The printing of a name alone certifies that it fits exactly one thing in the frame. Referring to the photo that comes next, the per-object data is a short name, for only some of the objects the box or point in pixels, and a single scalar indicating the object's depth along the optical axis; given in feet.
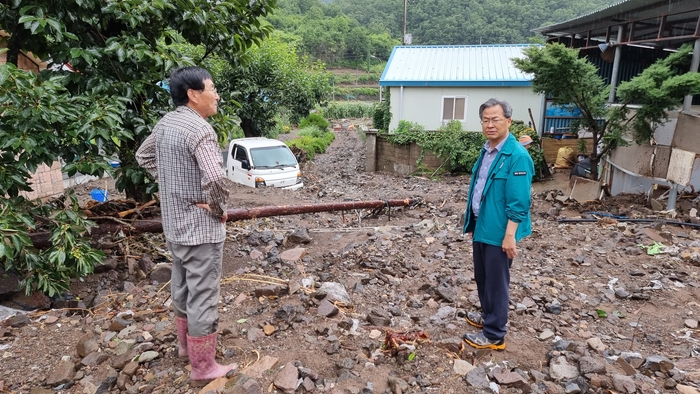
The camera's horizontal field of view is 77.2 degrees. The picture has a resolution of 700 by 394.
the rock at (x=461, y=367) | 9.90
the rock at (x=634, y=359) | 10.58
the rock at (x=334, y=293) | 12.96
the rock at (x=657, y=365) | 10.28
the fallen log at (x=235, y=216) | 14.23
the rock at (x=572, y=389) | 9.28
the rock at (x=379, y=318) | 12.03
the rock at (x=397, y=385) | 9.12
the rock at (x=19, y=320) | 11.85
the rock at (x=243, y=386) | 8.47
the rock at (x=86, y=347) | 10.30
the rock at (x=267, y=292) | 13.14
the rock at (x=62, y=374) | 9.38
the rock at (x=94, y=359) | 9.95
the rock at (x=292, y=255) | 17.15
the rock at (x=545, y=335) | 11.86
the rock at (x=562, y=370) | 9.89
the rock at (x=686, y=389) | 9.36
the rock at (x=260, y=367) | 9.27
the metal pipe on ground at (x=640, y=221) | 23.16
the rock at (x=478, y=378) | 9.44
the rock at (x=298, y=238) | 20.16
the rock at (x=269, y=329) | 11.10
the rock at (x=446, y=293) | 14.14
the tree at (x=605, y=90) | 25.17
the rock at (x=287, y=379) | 8.87
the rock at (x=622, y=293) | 15.28
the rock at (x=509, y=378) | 9.49
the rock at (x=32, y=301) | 13.26
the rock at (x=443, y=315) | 12.65
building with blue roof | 54.49
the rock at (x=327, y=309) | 11.96
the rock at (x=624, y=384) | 9.17
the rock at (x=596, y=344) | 11.39
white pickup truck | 39.47
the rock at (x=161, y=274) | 15.21
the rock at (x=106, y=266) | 15.29
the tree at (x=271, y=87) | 52.65
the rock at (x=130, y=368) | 9.48
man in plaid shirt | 8.38
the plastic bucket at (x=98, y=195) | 28.40
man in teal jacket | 10.03
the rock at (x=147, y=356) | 9.96
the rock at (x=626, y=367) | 10.05
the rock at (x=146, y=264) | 15.89
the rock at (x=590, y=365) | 9.82
